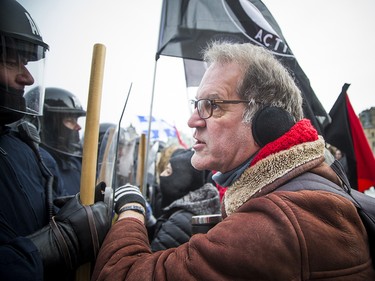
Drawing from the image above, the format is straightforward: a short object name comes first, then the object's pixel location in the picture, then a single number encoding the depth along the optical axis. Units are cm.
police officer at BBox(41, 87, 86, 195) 345
